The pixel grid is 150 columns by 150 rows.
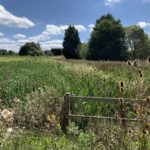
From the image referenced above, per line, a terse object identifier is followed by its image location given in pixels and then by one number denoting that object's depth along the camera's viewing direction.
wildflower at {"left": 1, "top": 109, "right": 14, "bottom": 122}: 2.74
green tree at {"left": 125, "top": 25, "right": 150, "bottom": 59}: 31.34
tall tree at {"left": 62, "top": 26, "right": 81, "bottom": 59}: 35.67
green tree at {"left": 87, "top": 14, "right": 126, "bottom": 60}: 29.94
